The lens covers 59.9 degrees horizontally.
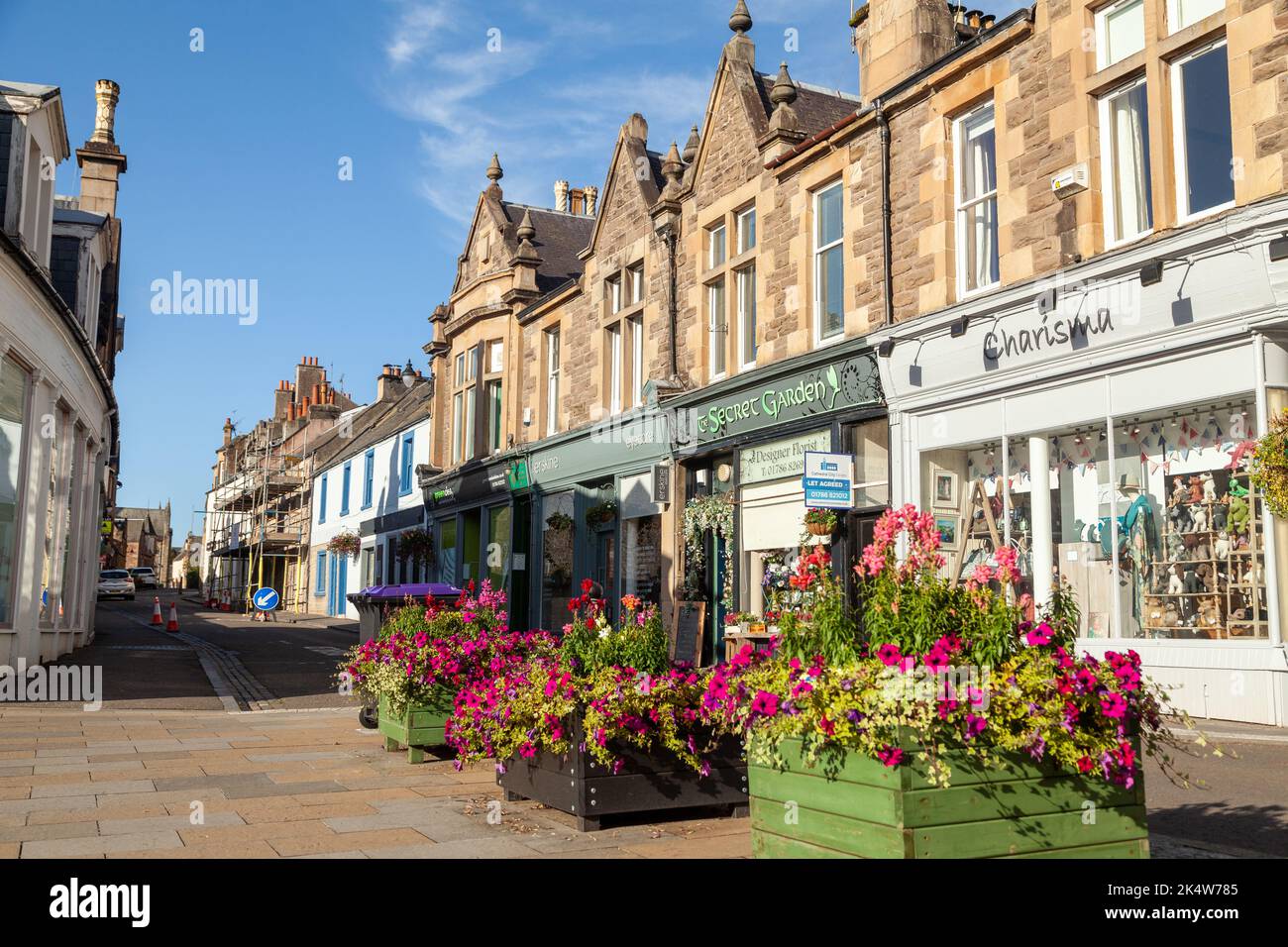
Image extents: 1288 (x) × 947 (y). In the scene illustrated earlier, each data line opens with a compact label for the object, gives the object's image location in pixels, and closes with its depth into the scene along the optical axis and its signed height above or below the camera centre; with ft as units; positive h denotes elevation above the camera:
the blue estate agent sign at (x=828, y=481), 47.73 +4.33
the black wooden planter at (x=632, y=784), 20.48 -3.80
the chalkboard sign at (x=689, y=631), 57.77 -2.62
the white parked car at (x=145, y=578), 262.47 -0.01
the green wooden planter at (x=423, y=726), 28.96 -3.78
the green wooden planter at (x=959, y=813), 13.19 -2.81
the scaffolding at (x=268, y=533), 162.09 +7.20
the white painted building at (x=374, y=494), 115.81 +10.06
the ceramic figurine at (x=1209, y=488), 36.52 +3.16
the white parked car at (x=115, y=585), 181.98 -1.34
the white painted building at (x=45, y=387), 48.57 +9.37
